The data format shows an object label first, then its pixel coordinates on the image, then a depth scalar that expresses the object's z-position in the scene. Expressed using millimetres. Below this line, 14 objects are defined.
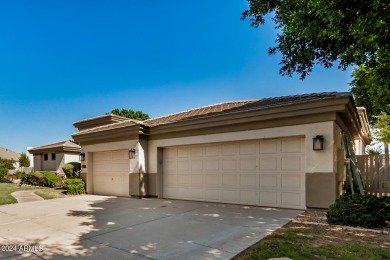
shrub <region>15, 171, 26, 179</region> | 23009
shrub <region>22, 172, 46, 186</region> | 17625
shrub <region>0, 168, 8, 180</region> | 21562
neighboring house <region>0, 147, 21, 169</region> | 40262
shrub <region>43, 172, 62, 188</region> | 17016
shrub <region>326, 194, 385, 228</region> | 5867
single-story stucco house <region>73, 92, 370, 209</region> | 7938
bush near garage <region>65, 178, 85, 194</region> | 13500
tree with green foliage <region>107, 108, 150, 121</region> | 35625
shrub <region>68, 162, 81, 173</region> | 16391
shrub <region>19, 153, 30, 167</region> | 33406
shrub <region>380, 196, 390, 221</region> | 5910
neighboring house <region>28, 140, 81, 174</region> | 23478
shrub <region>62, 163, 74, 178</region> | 15984
